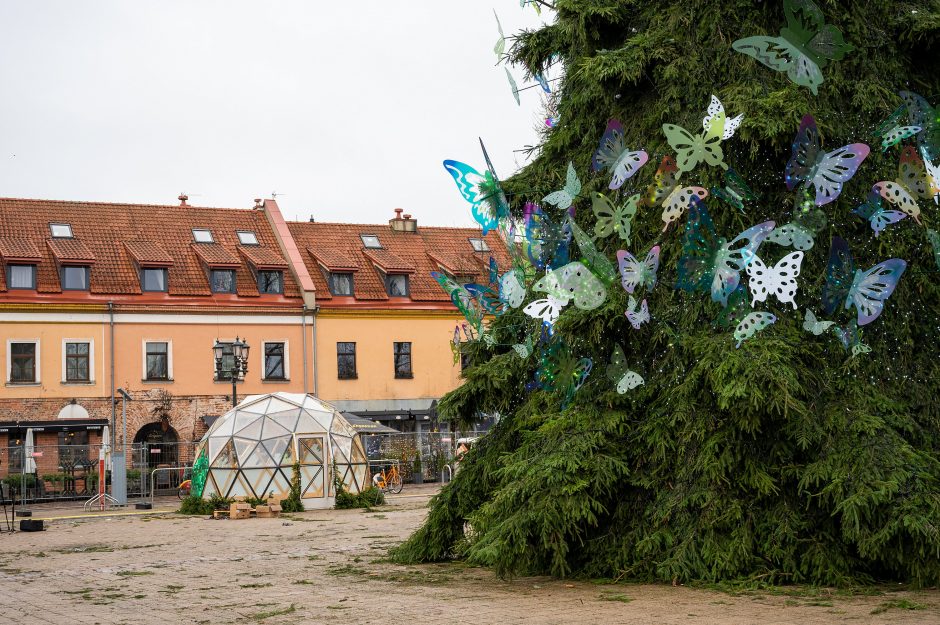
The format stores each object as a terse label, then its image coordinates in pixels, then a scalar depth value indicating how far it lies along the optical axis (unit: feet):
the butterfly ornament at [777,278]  32.58
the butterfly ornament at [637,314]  34.47
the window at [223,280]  121.60
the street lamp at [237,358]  85.66
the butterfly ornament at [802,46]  33.30
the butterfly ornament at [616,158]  36.06
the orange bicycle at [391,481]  100.87
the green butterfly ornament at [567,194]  37.73
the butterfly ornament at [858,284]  32.68
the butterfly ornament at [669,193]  34.24
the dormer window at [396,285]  130.93
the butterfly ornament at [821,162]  32.73
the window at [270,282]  124.16
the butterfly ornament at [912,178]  33.96
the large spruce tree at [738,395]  31.07
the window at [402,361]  130.00
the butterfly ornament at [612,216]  35.91
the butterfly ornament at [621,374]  34.55
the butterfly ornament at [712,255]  33.09
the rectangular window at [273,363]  122.52
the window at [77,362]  112.98
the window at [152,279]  118.23
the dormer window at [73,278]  114.32
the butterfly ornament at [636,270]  34.47
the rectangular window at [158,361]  116.98
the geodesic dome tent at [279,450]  82.84
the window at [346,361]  126.52
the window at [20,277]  111.96
